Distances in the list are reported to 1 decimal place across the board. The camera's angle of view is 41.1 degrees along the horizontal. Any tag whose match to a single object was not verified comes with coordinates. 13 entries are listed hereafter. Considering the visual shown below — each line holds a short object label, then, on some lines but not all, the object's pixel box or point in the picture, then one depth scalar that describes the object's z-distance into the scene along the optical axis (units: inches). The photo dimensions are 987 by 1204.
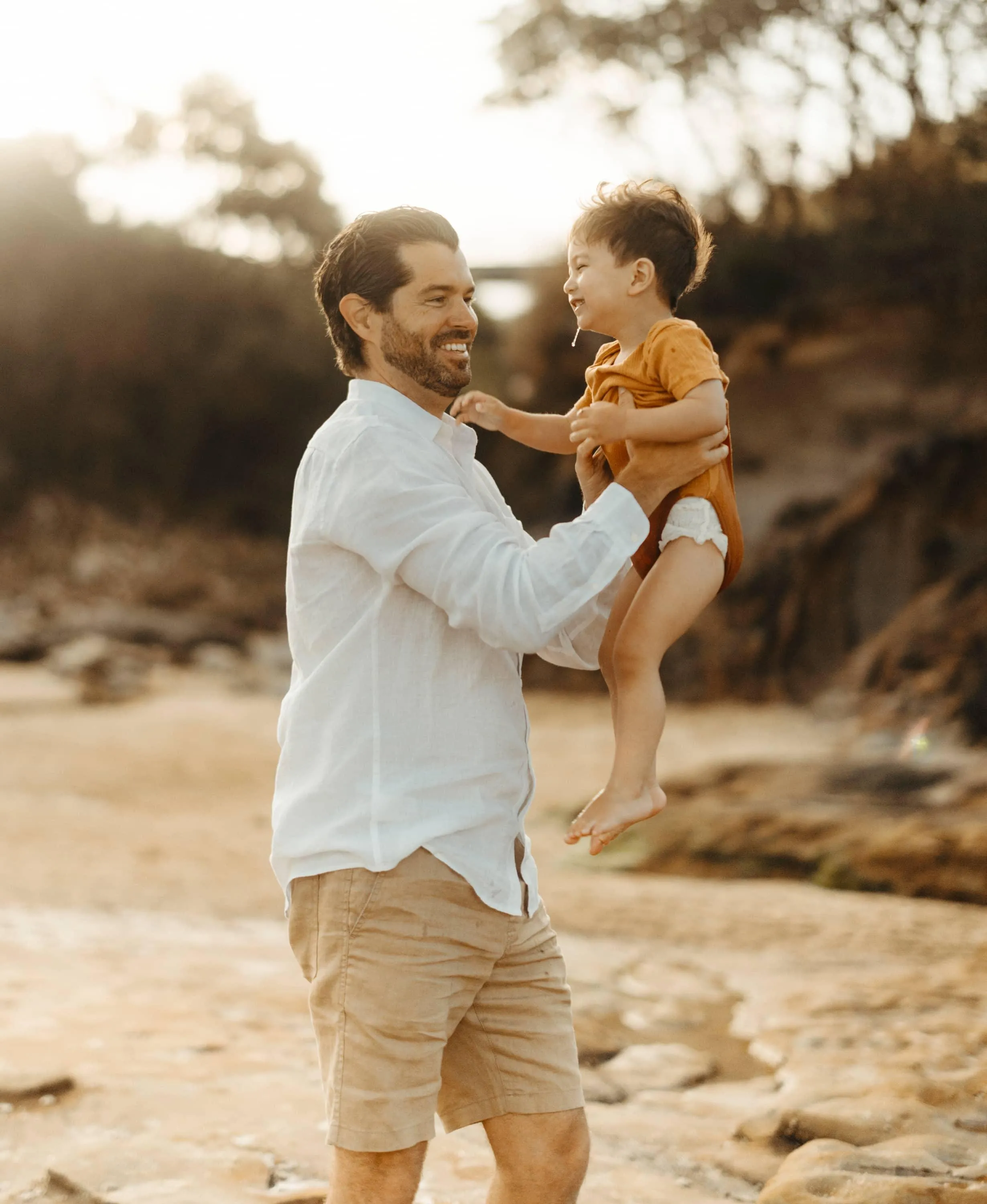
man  75.8
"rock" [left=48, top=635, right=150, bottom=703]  509.4
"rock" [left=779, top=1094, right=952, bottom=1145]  126.5
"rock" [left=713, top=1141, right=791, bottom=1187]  123.4
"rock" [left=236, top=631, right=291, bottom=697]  557.0
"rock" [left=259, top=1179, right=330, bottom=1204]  115.1
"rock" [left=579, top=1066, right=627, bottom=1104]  145.2
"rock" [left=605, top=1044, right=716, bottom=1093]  150.3
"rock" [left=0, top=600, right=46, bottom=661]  603.2
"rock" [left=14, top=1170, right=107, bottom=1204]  113.2
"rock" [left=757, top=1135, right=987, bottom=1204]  108.7
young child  85.3
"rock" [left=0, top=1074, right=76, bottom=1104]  136.2
